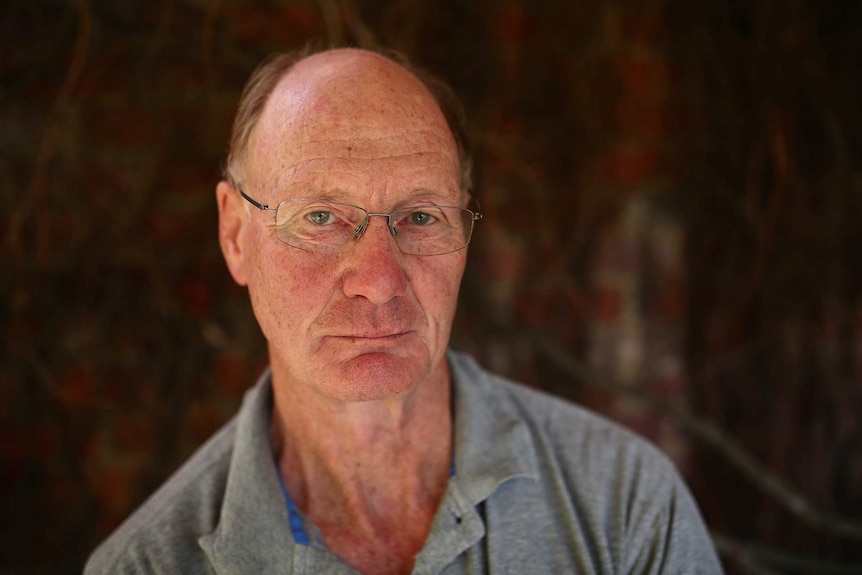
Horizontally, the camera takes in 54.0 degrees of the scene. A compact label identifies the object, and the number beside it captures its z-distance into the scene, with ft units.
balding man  4.43
